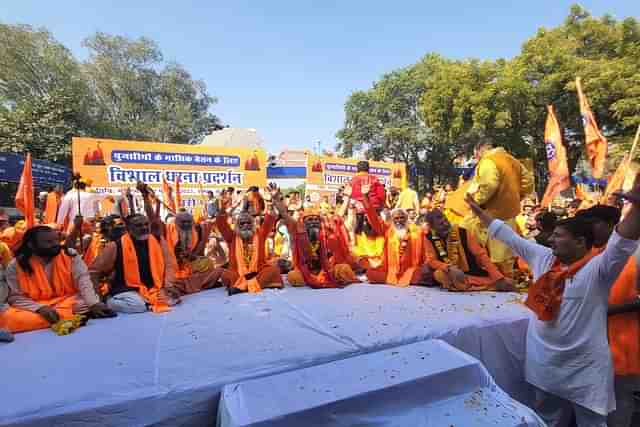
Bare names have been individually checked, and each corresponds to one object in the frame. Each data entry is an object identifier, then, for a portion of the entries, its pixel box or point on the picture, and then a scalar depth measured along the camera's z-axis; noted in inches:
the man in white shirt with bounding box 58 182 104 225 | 216.2
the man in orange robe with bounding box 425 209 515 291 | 150.9
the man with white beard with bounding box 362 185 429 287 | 166.7
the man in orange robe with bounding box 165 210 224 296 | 161.8
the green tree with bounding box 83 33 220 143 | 883.4
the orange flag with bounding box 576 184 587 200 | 314.5
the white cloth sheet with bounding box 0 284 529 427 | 70.9
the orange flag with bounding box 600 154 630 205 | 193.9
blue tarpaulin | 346.3
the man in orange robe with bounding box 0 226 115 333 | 110.4
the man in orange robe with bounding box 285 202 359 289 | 166.9
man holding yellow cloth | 145.2
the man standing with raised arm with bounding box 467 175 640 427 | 72.7
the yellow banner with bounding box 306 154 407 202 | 513.9
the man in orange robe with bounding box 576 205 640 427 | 80.0
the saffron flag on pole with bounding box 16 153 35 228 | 151.6
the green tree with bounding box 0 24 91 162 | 629.0
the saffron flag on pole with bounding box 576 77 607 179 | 227.3
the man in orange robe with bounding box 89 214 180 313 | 133.9
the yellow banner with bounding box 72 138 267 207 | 377.4
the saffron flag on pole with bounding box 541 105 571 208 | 226.4
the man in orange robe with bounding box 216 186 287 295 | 163.8
